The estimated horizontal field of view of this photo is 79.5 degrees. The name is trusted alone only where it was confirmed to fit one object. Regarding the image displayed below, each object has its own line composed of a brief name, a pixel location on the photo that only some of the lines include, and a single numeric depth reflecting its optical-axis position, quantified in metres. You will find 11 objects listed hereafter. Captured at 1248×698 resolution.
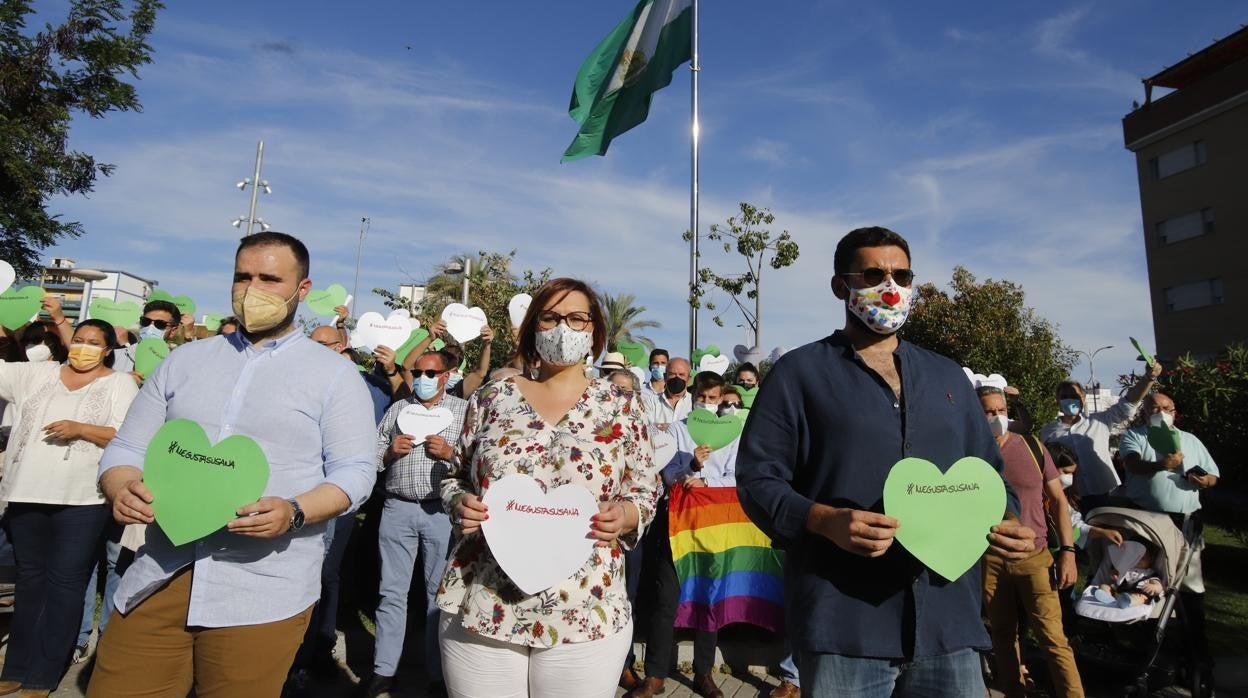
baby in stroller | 4.86
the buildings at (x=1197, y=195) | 27.73
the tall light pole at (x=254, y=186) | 23.34
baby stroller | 4.79
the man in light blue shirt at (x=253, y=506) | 2.19
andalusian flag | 13.91
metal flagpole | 12.52
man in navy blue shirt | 2.00
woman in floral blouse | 2.35
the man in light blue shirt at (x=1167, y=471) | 5.68
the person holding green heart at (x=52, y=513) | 4.14
